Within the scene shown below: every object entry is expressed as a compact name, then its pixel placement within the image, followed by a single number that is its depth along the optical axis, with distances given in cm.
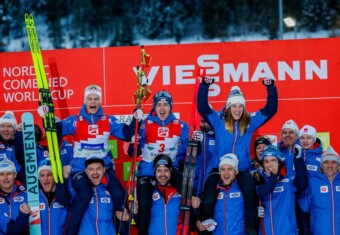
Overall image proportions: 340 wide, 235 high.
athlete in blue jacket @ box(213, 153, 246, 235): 1330
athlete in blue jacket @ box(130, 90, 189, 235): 1474
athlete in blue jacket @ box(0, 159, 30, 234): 1355
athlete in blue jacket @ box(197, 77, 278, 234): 1393
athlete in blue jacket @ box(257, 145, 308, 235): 1348
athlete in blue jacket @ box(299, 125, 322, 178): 1476
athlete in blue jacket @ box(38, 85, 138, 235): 1462
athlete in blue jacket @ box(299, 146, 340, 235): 1386
